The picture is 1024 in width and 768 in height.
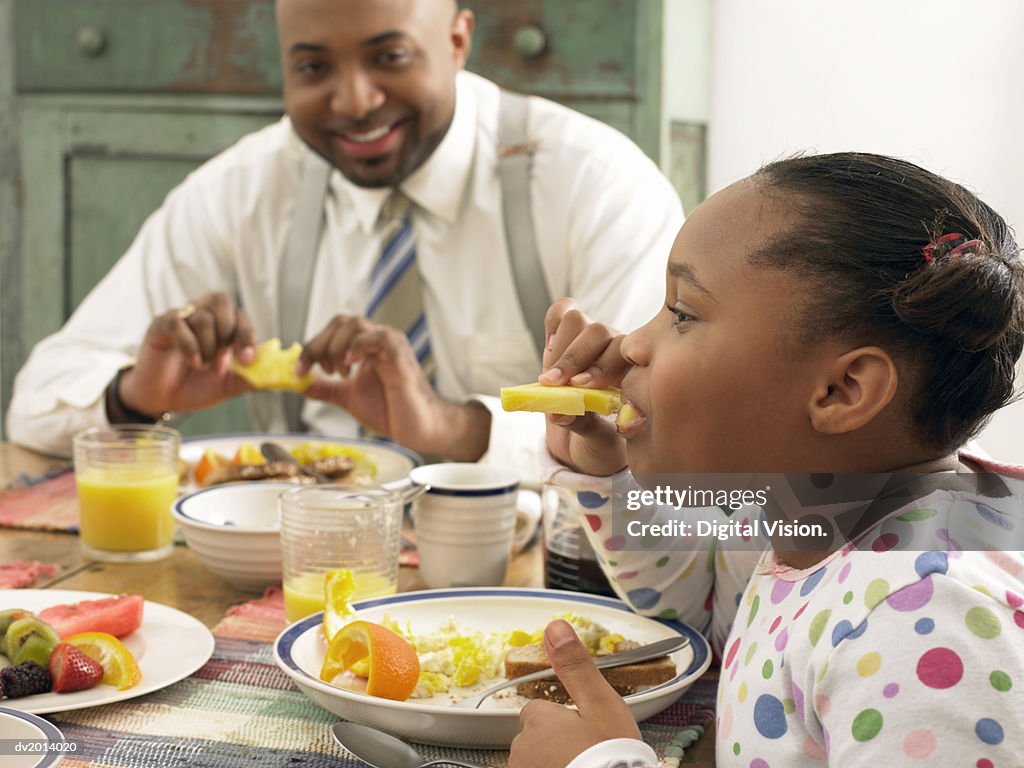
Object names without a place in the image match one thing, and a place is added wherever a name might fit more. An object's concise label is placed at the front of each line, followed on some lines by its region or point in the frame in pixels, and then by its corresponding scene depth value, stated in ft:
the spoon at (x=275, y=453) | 5.61
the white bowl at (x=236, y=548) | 4.15
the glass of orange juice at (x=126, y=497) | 4.59
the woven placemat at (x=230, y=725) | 2.89
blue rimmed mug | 4.22
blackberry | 3.09
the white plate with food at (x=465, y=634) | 2.88
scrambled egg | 3.22
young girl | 2.35
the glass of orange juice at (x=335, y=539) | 3.87
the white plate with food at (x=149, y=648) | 3.08
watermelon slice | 3.51
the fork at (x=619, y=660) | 3.11
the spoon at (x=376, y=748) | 2.76
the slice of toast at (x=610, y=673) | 3.13
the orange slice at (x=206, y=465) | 5.57
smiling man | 6.70
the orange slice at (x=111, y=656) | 3.23
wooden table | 4.17
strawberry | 3.15
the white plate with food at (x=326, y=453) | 5.56
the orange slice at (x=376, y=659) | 3.05
